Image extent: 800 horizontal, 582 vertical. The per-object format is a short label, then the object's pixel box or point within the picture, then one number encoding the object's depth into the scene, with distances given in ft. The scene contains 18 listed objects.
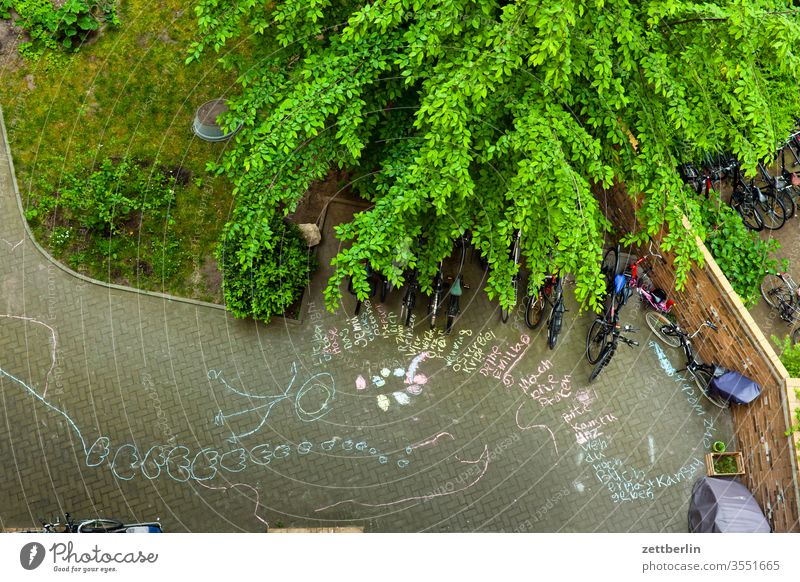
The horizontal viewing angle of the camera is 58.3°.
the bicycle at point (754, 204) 45.75
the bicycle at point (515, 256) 39.25
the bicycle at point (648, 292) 41.96
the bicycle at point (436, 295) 40.06
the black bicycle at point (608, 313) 40.24
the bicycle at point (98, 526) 33.96
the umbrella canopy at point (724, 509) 36.09
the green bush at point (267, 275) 39.14
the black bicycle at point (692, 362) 40.70
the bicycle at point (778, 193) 45.96
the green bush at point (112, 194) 41.22
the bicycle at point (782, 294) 43.42
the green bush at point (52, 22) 45.37
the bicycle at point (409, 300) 40.06
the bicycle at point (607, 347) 39.78
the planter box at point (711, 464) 38.99
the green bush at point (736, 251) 41.24
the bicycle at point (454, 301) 39.81
